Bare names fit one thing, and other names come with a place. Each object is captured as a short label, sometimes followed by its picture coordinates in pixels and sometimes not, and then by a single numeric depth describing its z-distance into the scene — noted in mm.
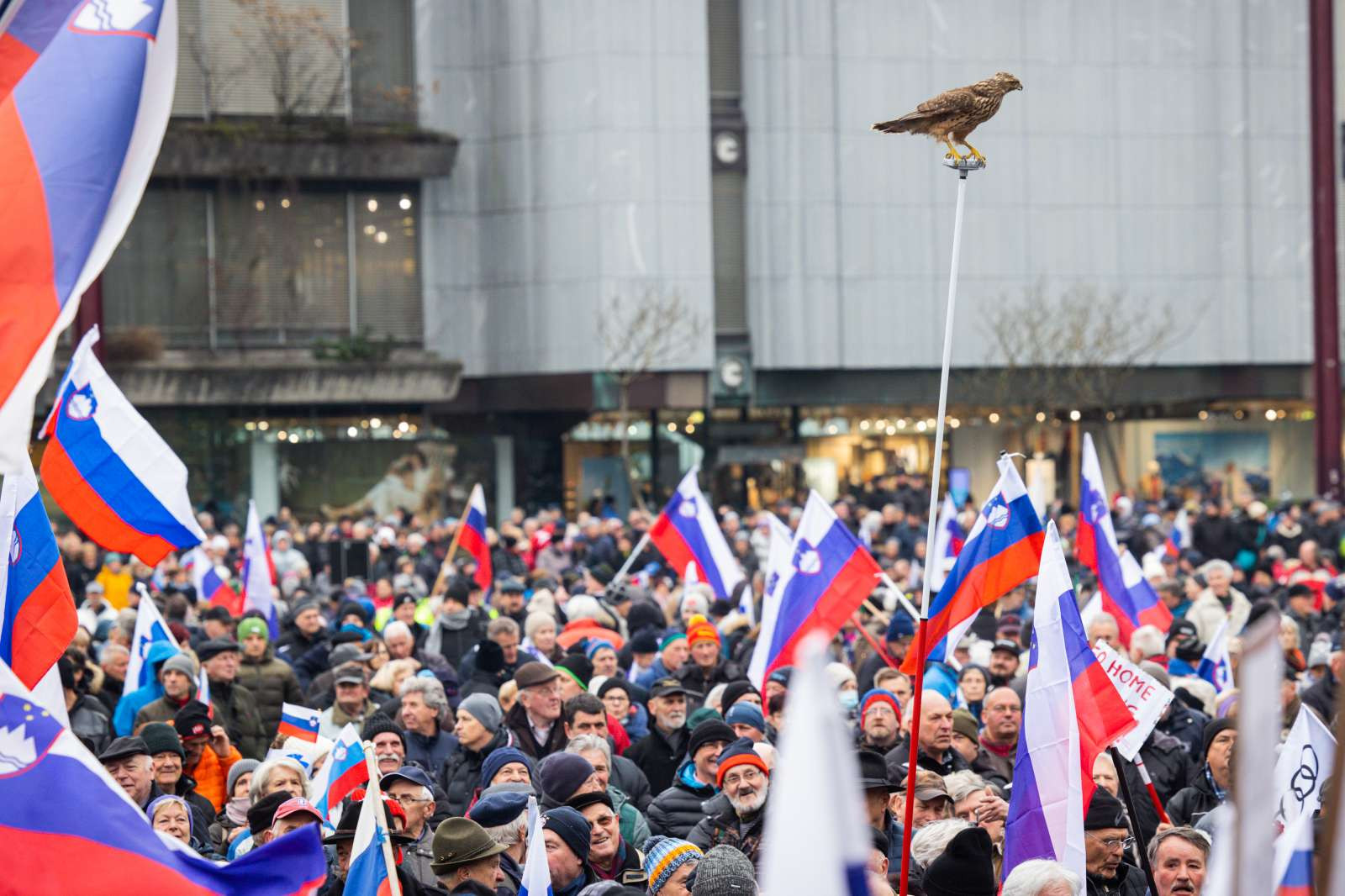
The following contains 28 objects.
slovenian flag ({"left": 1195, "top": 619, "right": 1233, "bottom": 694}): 23049
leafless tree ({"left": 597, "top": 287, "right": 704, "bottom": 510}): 76559
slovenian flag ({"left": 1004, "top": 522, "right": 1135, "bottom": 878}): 12925
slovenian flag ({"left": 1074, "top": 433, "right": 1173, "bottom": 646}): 25821
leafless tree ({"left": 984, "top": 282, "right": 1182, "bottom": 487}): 78834
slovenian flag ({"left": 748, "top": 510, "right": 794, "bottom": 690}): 22291
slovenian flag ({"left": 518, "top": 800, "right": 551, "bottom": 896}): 11999
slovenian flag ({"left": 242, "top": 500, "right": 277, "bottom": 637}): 29935
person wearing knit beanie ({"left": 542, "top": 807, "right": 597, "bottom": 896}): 13563
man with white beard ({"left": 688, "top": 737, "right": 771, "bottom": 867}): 14997
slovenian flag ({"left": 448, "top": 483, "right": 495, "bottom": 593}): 36033
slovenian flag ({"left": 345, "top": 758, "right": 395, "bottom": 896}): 11568
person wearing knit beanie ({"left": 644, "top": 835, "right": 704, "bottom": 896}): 12962
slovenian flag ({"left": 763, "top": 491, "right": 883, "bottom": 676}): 22116
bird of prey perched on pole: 14391
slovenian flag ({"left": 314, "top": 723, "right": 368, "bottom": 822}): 15566
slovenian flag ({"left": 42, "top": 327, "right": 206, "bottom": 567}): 19913
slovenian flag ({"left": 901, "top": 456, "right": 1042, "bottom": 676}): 17054
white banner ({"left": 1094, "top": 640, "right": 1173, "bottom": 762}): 14787
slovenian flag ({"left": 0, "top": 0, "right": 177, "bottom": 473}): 11320
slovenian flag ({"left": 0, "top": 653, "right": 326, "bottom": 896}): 9453
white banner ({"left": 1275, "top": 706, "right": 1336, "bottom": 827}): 13450
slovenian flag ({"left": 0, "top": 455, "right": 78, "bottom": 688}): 14007
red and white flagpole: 12137
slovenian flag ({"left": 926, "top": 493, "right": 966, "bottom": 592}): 33990
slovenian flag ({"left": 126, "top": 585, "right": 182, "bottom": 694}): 22568
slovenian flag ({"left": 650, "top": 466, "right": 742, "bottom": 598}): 32911
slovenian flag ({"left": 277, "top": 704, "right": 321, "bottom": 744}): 18717
